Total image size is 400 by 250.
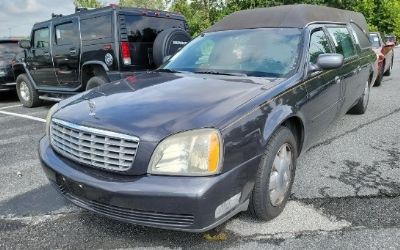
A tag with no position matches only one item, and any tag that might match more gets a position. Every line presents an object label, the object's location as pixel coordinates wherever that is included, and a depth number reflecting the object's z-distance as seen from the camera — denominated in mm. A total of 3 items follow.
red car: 10484
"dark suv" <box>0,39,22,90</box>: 10578
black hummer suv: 7039
